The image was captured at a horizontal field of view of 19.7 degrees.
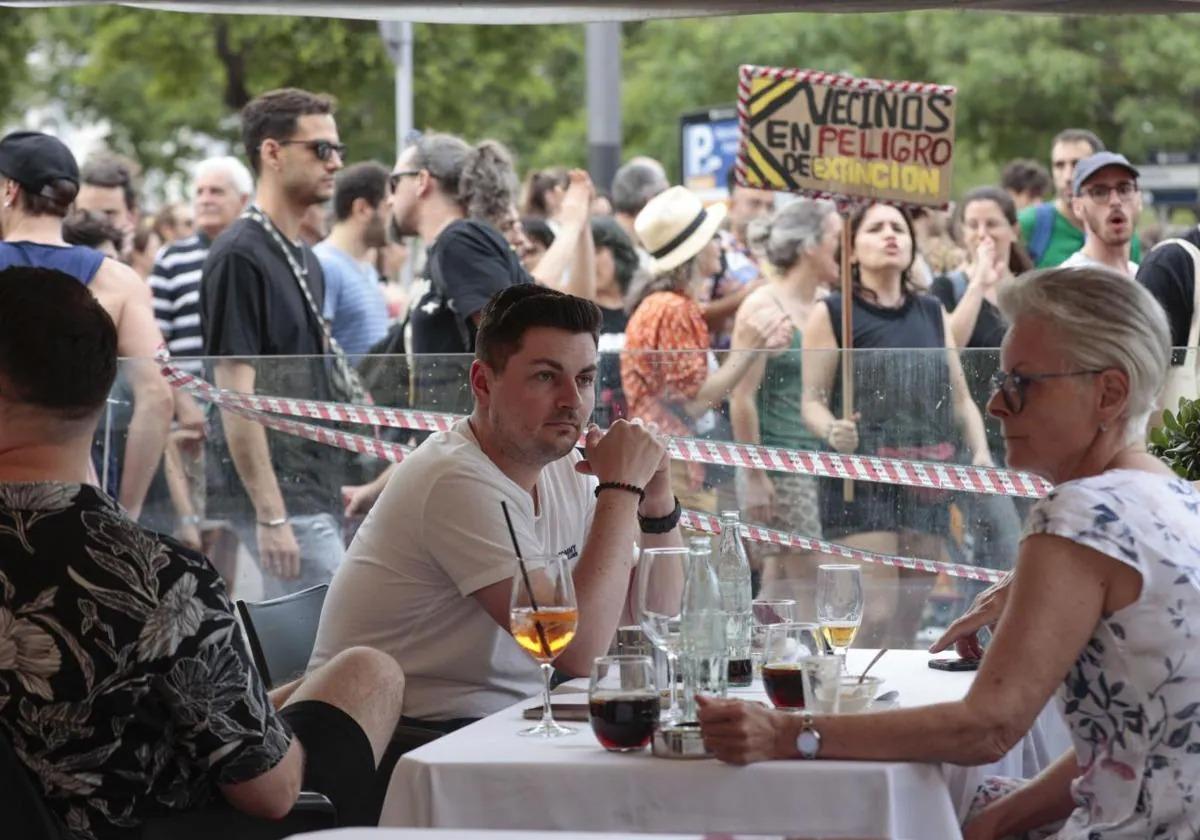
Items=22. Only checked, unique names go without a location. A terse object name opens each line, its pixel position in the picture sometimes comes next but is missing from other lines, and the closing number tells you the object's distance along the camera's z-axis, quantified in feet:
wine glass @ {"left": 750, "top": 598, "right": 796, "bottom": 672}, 25.42
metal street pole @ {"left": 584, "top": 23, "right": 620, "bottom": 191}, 108.33
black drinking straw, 23.09
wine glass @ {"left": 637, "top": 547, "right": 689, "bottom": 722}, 24.55
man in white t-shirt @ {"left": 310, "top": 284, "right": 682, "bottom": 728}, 27.25
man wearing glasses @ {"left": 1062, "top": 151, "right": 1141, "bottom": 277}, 51.77
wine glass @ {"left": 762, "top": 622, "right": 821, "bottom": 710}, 22.60
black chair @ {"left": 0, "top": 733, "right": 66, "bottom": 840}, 19.90
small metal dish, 20.96
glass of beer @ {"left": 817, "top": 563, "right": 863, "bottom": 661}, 25.53
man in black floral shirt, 20.34
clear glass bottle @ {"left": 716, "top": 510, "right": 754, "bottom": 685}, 25.04
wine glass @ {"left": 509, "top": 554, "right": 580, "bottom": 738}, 23.12
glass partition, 44.00
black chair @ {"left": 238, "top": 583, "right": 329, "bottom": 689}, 30.46
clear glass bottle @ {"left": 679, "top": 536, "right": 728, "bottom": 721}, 23.05
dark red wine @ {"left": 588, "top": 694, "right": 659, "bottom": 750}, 20.97
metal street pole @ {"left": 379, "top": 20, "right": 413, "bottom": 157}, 106.83
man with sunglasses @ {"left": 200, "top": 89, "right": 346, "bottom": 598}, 44.47
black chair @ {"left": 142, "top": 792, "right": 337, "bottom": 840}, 21.38
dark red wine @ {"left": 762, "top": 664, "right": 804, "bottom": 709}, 22.57
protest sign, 50.83
